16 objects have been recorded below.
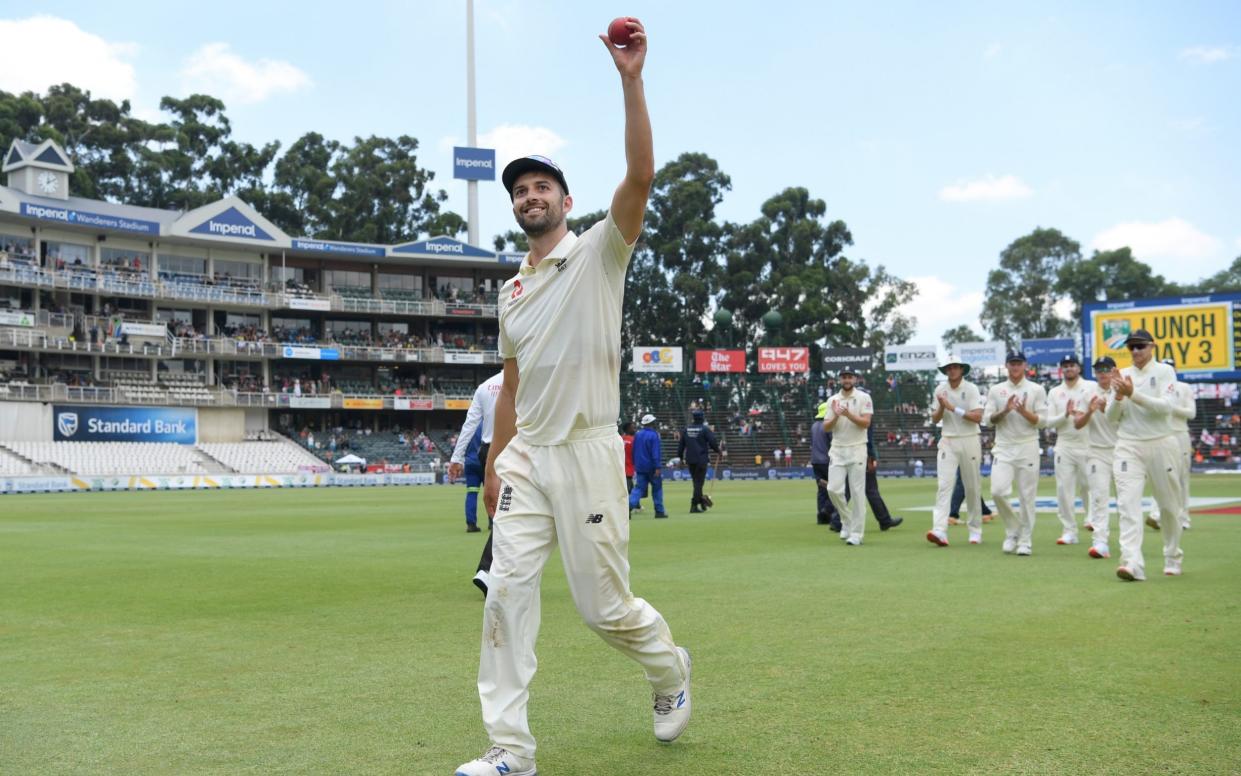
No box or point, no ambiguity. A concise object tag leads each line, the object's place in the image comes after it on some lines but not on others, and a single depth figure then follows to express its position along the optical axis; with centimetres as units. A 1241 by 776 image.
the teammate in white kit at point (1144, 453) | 1004
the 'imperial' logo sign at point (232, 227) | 6044
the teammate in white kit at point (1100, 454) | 1162
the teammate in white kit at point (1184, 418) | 1021
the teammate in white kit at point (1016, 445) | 1283
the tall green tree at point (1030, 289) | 8456
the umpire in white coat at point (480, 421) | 1212
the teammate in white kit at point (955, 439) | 1355
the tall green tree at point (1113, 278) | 8100
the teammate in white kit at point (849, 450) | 1470
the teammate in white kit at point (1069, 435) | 1388
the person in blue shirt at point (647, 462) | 2167
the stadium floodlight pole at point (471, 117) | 6442
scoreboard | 3912
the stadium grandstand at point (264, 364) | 5353
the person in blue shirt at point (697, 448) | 2300
